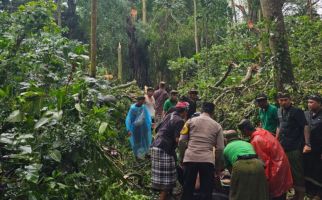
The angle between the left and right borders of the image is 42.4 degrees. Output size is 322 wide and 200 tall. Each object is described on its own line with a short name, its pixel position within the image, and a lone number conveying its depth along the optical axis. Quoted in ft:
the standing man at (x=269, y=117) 20.72
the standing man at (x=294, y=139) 18.74
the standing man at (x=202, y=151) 17.24
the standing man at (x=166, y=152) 18.54
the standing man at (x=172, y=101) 28.04
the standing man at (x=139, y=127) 26.78
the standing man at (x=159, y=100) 33.01
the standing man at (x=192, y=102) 27.37
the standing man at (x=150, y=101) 32.27
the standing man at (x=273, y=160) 16.51
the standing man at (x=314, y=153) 19.25
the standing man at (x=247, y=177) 15.28
